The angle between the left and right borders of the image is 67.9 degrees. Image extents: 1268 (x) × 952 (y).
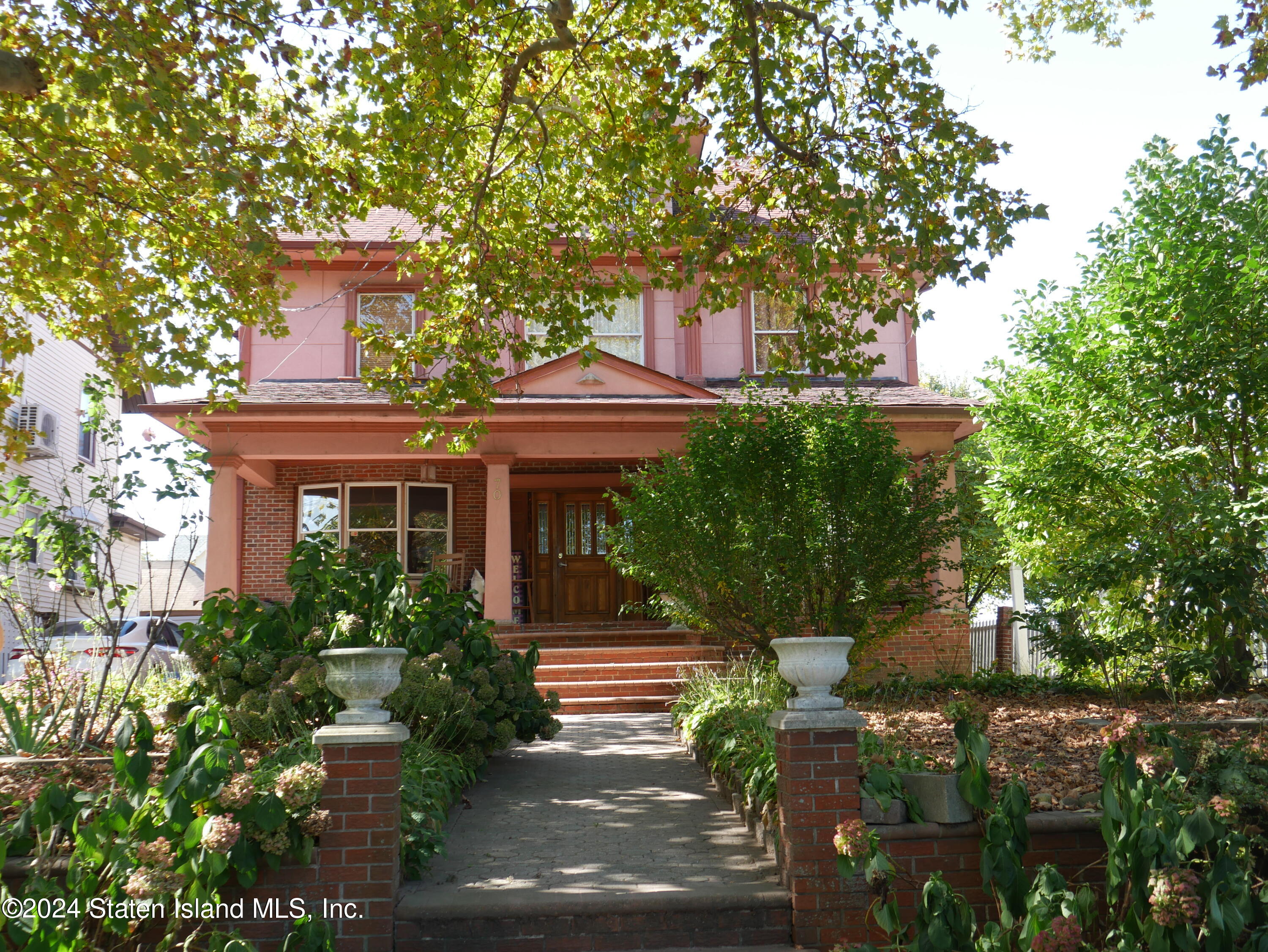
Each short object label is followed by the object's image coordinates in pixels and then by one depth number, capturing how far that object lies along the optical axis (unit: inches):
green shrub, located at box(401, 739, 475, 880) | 189.2
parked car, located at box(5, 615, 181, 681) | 244.7
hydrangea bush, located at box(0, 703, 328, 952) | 151.3
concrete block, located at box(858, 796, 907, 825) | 180.9
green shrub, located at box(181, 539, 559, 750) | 237.9
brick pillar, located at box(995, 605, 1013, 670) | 655.8
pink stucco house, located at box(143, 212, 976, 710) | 481.4
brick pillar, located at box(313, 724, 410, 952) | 170.2
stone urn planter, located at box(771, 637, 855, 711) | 182.9
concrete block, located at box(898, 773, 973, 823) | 179.9
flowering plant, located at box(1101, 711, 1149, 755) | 171.9
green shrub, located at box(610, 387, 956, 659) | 305.1
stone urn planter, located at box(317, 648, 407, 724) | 176.6
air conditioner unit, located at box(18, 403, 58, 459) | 747.4
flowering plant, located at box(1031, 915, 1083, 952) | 132.3
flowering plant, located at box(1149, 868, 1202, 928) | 134.2
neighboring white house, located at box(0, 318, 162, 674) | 748.0
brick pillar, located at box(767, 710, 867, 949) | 175.5
